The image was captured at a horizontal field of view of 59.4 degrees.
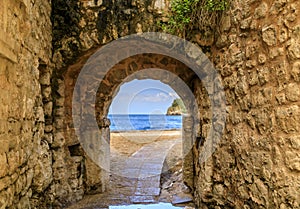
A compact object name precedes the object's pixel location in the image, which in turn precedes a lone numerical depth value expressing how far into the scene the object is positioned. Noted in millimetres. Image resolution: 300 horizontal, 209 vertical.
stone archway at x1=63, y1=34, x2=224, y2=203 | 2764
